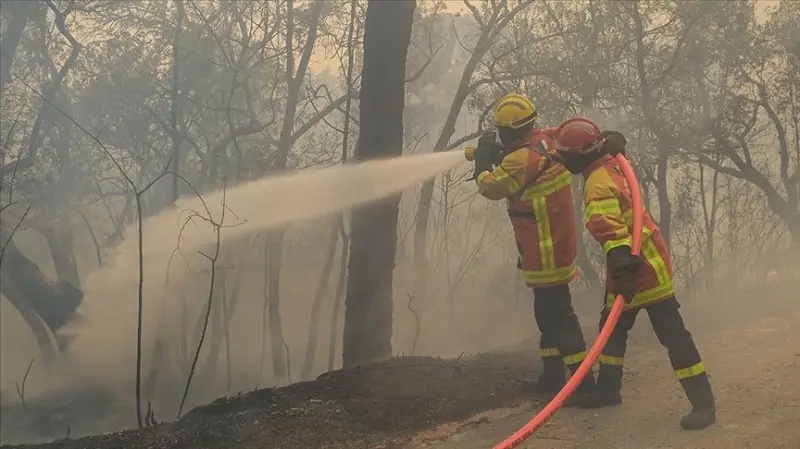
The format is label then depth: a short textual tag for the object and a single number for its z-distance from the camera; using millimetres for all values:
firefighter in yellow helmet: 3980
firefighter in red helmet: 3230
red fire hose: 2787
